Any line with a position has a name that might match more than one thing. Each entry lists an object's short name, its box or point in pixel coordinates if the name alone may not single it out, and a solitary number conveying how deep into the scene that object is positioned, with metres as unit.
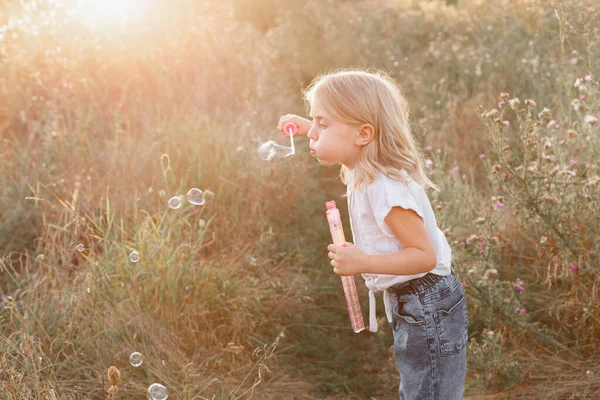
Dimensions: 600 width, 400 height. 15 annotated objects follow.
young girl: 2.17
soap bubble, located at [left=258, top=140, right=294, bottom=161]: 2.72
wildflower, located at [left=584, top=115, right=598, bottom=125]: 3.27
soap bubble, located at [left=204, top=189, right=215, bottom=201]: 4.22
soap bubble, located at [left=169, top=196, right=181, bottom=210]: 3.21
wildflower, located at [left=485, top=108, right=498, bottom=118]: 3.02
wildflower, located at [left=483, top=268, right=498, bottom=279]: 3.06
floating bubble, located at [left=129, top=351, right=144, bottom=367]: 2.74
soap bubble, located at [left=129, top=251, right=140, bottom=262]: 3.01
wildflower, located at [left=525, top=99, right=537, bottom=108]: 3.16
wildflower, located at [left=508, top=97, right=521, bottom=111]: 3.13
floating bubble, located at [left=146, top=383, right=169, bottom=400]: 2.50
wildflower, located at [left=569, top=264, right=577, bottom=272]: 3.21
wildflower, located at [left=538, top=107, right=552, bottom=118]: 3.16
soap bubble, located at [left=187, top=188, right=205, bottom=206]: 3.13
